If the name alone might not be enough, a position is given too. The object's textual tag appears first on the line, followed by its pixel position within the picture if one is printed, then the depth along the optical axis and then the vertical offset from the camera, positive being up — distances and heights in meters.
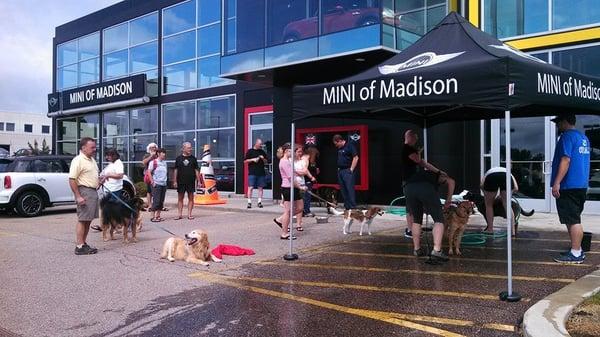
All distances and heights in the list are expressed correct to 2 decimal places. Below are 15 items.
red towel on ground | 8.06 -1.24
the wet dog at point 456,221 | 7.37 -0.72
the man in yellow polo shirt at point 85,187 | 7.97 -0.28
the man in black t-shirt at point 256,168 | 14.52 +0.03
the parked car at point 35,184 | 13.27 -0.40
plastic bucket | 7.27 -0.99
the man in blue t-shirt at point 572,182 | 6.67 -0.16
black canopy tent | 5.41 +0.99
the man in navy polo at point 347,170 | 11.49 -0.02
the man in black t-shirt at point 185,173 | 12.22 -0.09
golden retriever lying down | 7.45 -1.16
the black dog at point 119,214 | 9.18 -0.79
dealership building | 12.64 +2.84
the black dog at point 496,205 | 9.07 -0.62
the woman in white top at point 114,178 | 9.20 -0.16
